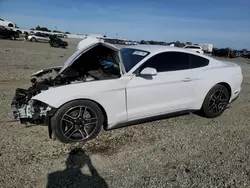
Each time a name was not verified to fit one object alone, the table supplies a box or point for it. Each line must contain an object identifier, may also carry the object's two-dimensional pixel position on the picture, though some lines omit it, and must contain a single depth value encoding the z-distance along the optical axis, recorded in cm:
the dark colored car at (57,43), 3266
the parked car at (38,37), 3958
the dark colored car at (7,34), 3503
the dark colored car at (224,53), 4080
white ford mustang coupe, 365
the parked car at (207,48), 5104
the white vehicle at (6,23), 5490
